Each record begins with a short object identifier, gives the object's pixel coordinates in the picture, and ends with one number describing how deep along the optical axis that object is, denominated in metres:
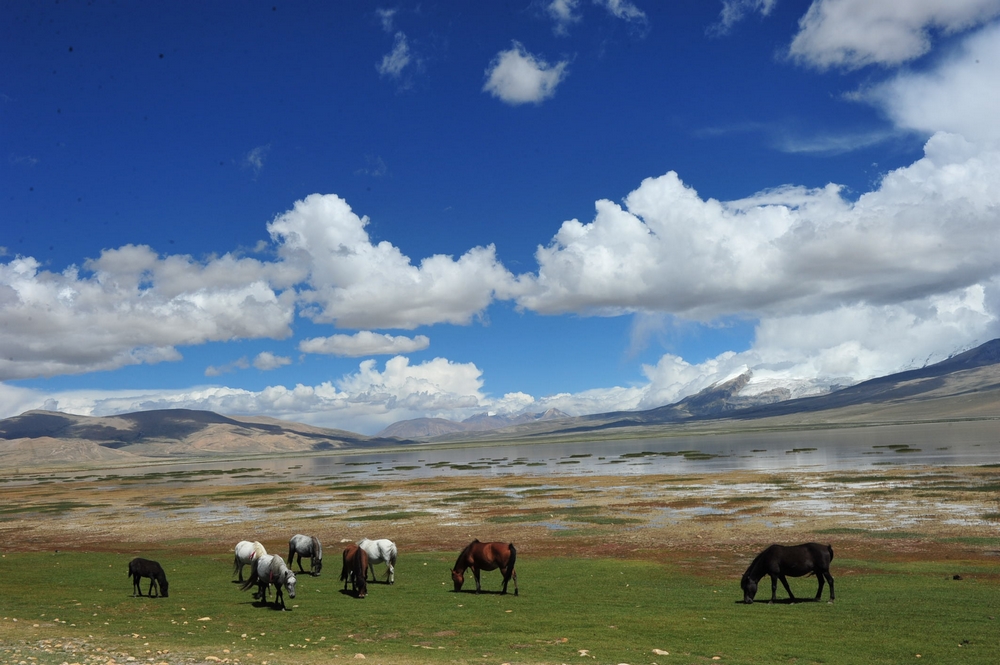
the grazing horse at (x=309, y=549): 30.44
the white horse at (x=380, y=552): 27.72
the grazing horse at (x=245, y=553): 27.13
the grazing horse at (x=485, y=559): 24.45
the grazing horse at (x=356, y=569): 24.89
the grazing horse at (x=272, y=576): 22.94
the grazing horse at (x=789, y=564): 21.70
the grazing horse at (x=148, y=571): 25.00
